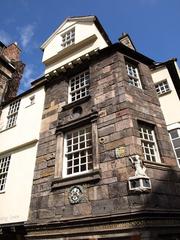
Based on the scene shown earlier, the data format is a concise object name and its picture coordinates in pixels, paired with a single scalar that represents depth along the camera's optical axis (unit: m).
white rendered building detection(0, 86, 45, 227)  8.64
